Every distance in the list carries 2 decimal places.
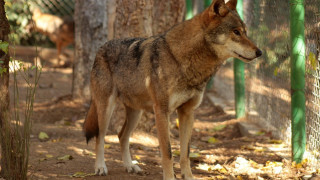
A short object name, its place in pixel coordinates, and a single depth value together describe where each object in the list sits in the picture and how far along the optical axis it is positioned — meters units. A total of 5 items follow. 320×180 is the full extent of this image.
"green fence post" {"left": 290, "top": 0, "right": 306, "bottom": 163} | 9.23
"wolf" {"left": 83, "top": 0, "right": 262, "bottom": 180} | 8.32
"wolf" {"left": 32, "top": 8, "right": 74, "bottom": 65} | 26.66
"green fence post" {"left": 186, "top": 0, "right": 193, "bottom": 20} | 21.45
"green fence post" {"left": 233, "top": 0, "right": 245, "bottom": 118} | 15.28
